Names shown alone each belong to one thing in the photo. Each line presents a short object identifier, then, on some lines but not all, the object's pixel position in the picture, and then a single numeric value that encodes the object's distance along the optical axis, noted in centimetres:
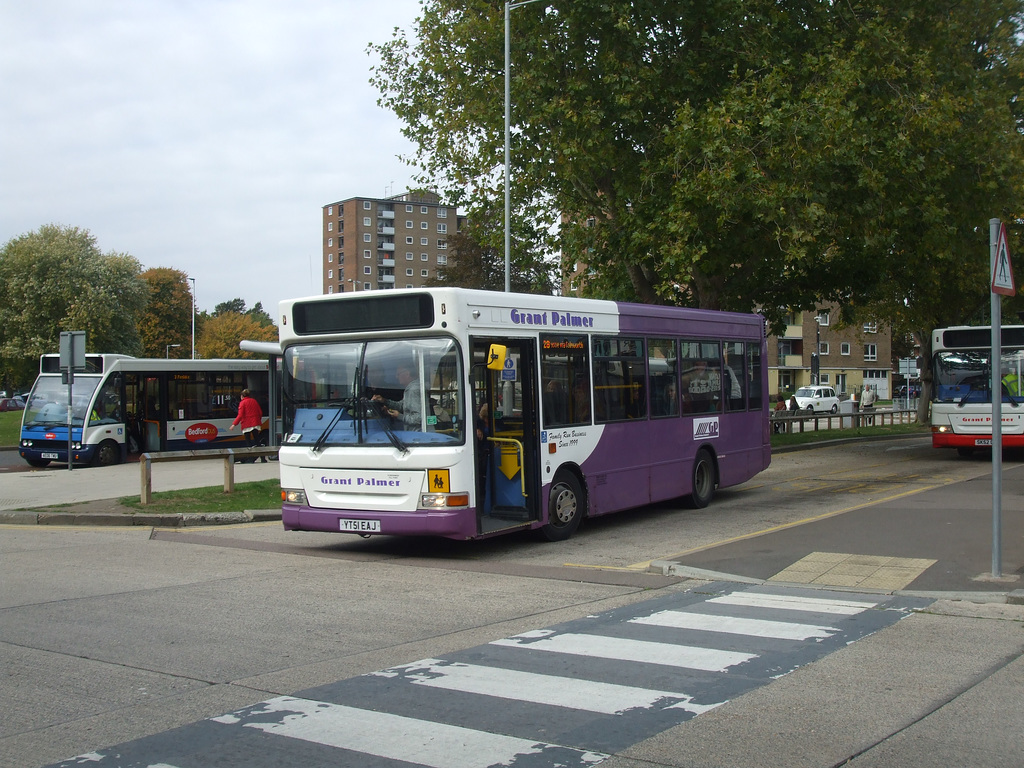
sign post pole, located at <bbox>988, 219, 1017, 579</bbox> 880
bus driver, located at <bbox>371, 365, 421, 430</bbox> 1067
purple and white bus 1059
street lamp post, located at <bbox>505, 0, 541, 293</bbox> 2148
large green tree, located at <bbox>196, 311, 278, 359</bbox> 10100
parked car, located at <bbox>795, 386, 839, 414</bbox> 6147
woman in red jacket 2447
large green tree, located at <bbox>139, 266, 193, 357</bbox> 9362
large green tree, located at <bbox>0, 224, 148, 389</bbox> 5741
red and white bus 2203
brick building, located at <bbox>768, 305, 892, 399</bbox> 8625
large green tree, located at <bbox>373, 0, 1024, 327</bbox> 2012
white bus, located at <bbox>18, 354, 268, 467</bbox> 2611
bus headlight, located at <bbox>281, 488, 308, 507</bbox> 1127
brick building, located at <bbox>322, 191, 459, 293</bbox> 13650
